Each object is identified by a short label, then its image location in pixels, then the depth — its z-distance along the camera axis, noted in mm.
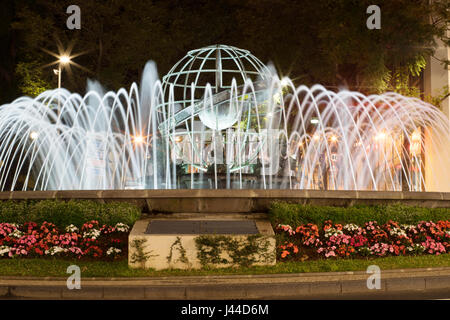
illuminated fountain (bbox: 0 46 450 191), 19016
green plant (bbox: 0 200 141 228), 12188
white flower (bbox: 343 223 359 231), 12031
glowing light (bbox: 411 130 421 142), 28297
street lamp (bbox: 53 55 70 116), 29031
